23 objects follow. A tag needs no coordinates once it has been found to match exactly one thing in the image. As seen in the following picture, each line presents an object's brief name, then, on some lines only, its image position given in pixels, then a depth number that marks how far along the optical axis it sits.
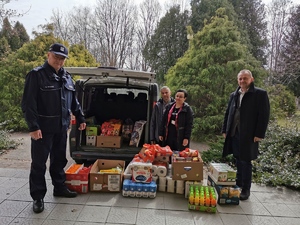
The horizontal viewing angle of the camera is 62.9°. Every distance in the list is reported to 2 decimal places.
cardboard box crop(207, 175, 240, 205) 2.97
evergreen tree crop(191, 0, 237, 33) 14.09
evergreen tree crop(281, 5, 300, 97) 8.24
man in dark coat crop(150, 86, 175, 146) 3.81
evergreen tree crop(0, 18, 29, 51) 15.73
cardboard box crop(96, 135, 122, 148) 4.11
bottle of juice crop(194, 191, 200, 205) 2.79
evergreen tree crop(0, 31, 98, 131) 7.75
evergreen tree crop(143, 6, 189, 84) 16.56
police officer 2.45
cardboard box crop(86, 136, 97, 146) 4.19
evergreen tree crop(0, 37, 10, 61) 8.49
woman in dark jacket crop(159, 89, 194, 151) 3.63
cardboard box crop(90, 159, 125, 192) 3.16
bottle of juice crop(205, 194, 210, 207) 2.77
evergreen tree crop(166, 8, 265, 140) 6.91
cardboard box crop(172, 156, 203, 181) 3.10
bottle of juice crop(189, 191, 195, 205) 2.81
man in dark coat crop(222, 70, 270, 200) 3.00
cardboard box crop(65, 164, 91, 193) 3.11
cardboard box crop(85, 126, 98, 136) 4.20
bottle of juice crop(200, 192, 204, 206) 2.79
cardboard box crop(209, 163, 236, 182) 3.01
